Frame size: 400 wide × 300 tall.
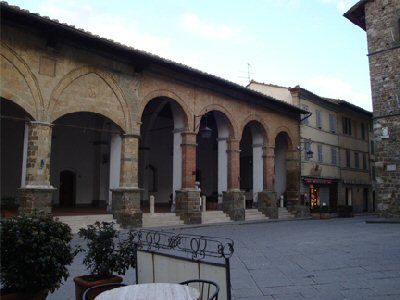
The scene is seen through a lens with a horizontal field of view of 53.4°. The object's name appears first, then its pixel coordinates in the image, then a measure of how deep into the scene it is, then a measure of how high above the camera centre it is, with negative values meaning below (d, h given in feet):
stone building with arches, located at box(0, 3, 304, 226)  39.60 +9.81
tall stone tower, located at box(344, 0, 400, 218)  63.46 +16.33
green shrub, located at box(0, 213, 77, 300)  12.25 -1.92
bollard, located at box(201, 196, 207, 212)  58.85 -1.21
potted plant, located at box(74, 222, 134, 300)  14.47 -2.27
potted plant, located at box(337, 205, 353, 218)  82.28 -3.01
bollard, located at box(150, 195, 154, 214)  51.62 -1.21
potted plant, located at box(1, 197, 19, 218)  49.14 -1.10
